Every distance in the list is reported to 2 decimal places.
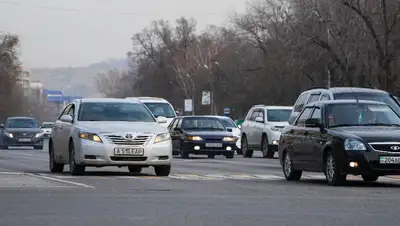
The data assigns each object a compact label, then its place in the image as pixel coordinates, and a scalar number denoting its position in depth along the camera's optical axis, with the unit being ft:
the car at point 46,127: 320.85
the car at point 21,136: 181.68
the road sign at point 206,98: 345.51
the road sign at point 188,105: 366.18
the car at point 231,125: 148.76
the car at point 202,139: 126.82
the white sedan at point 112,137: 70.79
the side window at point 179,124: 130.68
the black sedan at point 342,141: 61.21
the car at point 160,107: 151.64
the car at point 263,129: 130.72
